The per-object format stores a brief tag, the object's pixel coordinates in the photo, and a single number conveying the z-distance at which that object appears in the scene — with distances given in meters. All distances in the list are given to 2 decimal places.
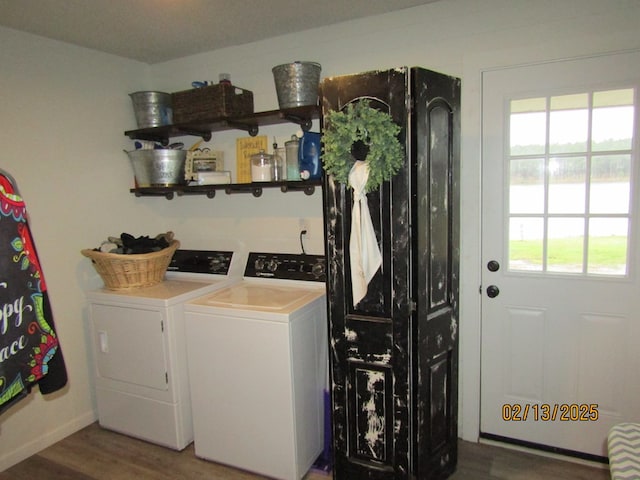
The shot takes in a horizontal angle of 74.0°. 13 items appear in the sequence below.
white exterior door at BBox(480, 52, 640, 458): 2.02
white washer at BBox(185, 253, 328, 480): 2.09
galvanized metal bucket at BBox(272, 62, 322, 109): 2.37
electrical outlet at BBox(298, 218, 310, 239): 2.70
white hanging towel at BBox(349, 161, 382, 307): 1.82
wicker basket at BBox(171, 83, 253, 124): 2.59
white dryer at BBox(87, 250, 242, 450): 2.40
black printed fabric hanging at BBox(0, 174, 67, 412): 1.35
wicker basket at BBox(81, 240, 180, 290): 2.53
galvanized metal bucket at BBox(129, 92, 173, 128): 2.85
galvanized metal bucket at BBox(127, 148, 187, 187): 2.82
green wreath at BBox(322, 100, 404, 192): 1.75
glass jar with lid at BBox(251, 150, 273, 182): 2.58
